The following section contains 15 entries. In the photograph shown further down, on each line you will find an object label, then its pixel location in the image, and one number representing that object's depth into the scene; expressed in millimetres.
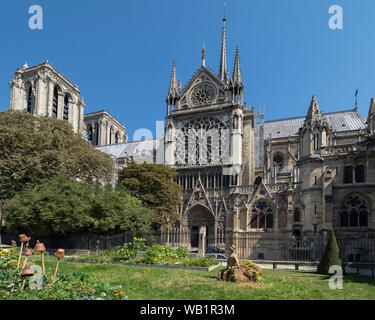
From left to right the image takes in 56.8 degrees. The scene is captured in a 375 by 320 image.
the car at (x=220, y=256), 26809
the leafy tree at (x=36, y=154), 26562
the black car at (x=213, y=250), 31991
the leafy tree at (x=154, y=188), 34219
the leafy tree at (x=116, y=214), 23984
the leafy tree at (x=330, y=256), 16359
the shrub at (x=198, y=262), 16167
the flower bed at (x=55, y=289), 7930
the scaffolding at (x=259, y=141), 52344
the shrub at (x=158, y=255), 16625
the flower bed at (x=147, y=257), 16500
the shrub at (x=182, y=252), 18031
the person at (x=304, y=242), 25906
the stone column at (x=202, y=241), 22969
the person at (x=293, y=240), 26912
